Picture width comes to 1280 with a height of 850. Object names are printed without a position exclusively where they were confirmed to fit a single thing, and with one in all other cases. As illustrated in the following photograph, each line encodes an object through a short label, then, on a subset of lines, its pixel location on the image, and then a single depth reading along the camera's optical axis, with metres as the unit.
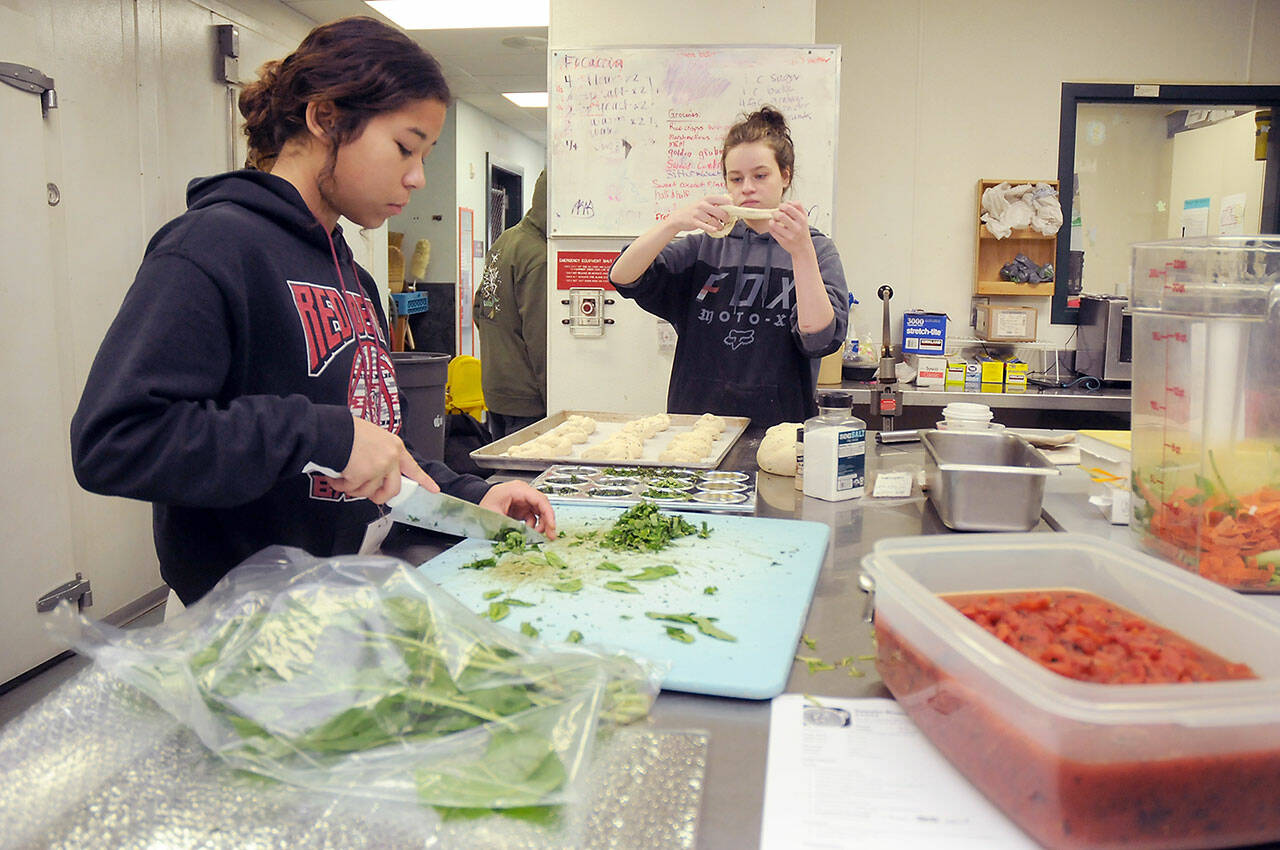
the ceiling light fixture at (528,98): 8.23
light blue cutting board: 1.04
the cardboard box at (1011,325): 4.54
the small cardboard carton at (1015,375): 4.34
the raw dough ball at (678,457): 2.21
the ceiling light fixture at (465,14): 5.56
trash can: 3.71
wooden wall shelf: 4.56
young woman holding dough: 2.67
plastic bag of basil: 0.74
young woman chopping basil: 1.14
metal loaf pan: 1.59
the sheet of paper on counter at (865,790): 0.73
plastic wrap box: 4.45
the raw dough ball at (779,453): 2.15
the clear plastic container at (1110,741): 0.67
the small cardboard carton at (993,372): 4.32
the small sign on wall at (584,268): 4.26
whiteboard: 4.06
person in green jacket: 4.45
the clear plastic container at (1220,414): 1.30
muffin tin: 1.85
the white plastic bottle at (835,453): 1.91
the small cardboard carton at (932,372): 4.34
